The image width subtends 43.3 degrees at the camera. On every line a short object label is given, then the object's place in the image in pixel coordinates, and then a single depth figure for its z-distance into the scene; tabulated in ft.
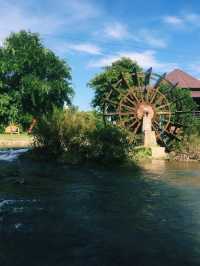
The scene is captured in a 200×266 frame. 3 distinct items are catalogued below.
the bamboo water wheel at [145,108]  55.93
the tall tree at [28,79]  89.07
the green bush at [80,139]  40.34
